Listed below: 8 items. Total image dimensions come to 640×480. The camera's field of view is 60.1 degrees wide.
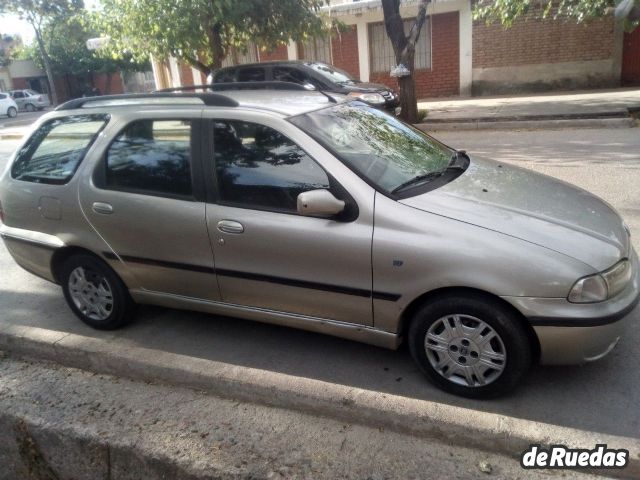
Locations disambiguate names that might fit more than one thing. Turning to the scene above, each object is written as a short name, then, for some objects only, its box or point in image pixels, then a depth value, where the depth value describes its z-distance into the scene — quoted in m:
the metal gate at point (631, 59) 16.27
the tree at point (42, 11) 32.16
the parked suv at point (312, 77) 11.91
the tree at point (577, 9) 9.55
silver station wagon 2.75
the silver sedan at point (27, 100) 35.09
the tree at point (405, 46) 12.08
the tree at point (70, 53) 35.25
